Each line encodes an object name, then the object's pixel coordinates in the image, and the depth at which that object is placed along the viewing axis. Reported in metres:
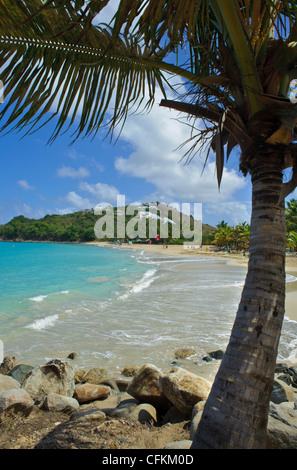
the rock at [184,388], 3.13
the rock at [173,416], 3.13
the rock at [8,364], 5.50
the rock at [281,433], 2.18
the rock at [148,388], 3.52
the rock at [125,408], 3.18
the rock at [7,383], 4.01
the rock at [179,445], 2.12
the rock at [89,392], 4.15
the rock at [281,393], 3.68
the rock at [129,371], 5.34
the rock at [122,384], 4.80
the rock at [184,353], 6.12
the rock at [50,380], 4.04
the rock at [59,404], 3.47
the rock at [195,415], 2.50
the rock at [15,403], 3.08
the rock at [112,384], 4.72
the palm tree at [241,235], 57.89
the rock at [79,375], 5.14
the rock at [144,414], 3.04
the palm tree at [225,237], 64.69
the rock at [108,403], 3.80
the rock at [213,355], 5.92
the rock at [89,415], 2.94
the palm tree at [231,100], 1.46
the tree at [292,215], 43.78
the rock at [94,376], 4.99
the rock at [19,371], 5.02
